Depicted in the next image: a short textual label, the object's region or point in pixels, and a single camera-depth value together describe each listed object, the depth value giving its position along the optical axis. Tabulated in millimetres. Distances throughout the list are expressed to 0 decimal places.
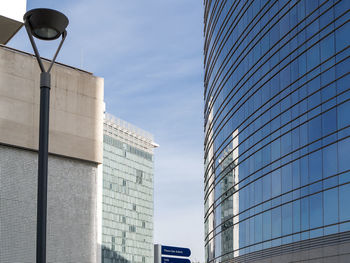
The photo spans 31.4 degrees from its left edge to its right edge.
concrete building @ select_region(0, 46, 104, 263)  17766
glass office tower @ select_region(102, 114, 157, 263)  128250
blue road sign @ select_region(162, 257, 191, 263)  16312
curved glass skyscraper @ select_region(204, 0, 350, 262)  35969
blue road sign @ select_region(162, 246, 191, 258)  16406
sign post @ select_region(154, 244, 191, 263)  15699
